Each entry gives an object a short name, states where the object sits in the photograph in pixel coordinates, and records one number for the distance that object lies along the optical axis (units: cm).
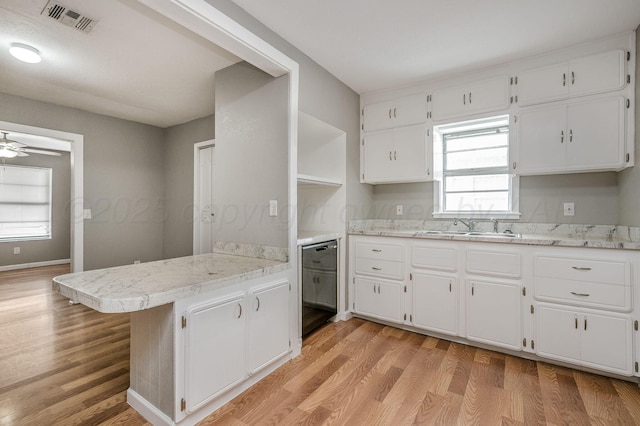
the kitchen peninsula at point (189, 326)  152
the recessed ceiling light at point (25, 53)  248
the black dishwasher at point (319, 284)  273
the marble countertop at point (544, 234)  215
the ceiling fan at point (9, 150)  411
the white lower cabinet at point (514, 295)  208
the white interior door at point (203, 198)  429
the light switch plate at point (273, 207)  243
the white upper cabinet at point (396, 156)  317
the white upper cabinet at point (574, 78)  233
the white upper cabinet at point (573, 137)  233
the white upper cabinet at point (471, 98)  278
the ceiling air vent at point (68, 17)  201
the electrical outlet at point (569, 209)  267
